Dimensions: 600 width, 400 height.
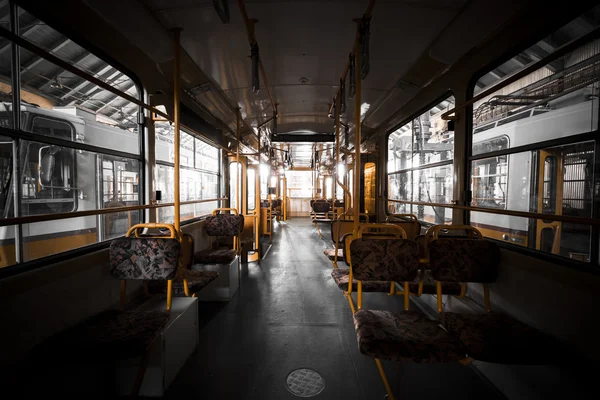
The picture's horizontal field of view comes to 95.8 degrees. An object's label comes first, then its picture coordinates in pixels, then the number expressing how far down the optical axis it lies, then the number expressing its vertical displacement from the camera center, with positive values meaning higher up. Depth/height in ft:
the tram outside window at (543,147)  6.21 +1.13
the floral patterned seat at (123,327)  5.12 -2.97
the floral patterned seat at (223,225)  13.34 -1.75
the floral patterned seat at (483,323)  5.00 -2.96
